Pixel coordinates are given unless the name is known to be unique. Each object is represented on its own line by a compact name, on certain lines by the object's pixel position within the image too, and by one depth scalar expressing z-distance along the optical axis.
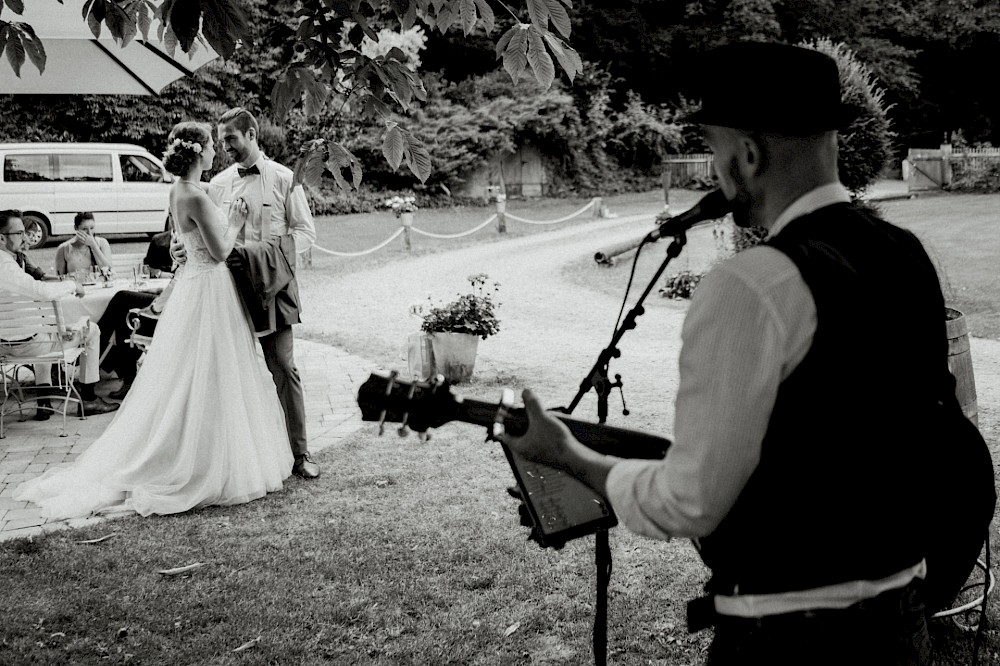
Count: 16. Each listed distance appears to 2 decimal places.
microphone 1.78
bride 5.42
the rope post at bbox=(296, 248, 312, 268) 17.86
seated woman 10.60
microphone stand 2.26
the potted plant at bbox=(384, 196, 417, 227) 20.16
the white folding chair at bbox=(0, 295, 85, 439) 7.26
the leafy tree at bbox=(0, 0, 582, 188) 3.14
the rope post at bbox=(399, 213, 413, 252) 20.05
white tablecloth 8.17
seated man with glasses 7.57
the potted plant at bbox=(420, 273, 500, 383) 8.45
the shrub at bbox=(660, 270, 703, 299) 14.52
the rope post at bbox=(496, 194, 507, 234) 23.02
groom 5.69
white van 19.91
